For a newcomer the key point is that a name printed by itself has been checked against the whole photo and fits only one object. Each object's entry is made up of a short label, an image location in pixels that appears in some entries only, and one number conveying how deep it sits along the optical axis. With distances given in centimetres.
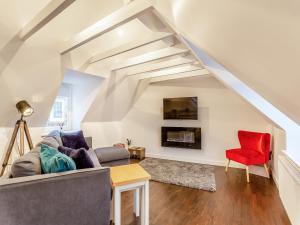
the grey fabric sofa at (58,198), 125
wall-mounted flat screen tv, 465
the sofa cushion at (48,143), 231
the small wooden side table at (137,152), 519
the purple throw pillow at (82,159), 173
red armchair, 345
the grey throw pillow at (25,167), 148
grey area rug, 327
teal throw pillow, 156
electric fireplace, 468
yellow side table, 180
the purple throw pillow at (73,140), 337
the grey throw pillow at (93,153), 299
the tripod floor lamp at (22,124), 295
